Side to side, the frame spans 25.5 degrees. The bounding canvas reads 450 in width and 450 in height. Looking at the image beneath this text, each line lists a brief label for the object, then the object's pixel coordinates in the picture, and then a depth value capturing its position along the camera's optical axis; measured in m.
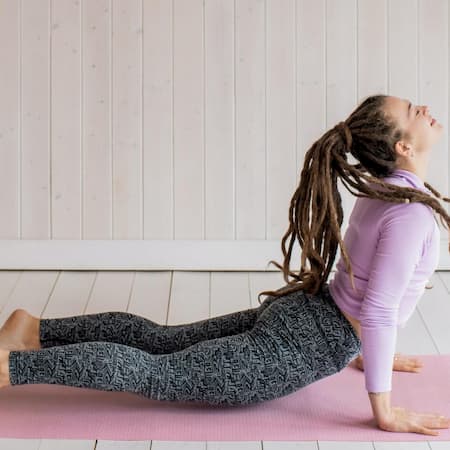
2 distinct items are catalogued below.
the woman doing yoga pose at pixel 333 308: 2.24
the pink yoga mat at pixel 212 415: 2.26
